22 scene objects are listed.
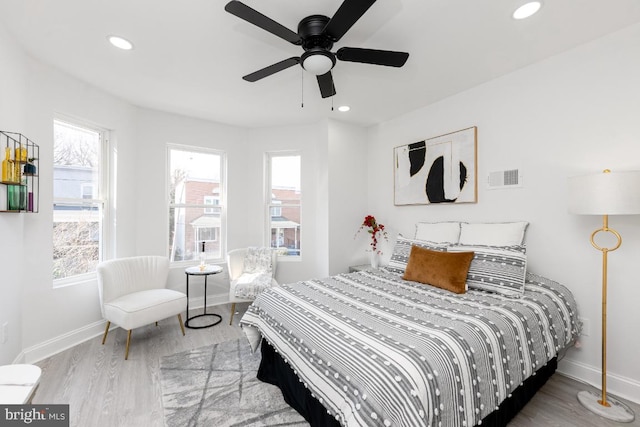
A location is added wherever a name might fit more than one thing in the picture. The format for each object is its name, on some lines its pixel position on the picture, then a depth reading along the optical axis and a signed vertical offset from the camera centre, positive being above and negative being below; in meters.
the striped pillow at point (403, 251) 2.70 -0.40
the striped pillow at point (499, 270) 2.06 -0.45
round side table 3.24 -0.71
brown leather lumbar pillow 2.22 -0.47
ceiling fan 1.53 +1.05
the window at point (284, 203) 4.25 +0.16
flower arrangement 3.84 -0.24
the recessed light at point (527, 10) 1.74 +1.33
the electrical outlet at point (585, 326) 2.20 -0.90
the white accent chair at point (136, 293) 2.61 -0.88
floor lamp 1.73 +0.06
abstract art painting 2.94 +0.52
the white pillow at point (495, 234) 2.44 -0.19
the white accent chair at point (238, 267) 3.43 -0.74
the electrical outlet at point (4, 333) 2.09 -0.93
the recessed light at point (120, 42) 2.10 +1.34
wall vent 2.58 +0.33
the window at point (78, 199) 2.80 +0.15
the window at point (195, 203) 3.84 +0.15
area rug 1.79 -1.35
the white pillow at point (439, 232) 2.87 -0.20
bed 1.16 -0.71
